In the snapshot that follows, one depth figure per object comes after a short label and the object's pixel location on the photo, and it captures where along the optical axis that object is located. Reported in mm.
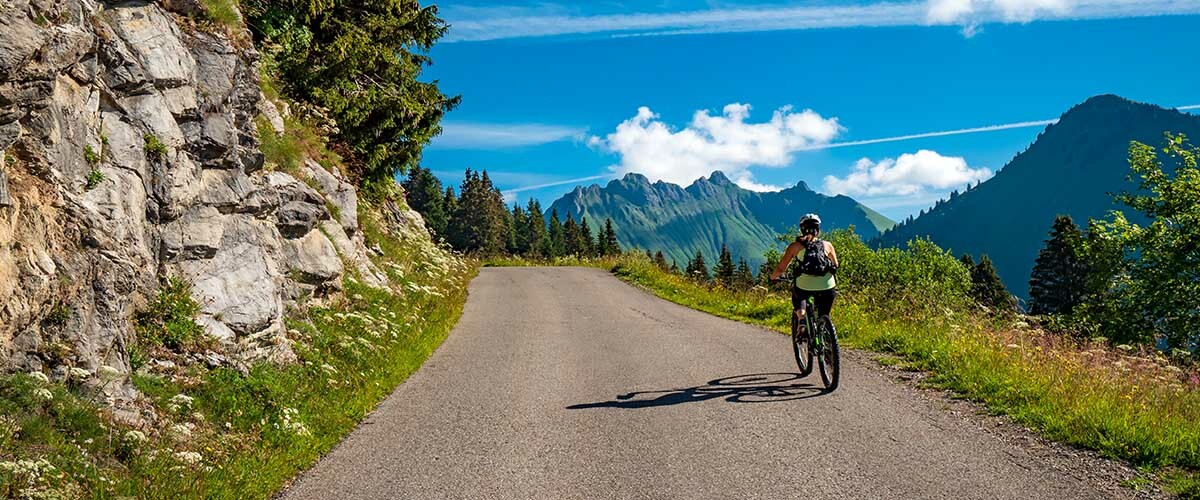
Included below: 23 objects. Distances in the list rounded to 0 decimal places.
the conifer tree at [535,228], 113062
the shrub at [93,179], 6135
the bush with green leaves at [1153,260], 18422
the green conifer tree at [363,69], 15742
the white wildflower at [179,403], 5812
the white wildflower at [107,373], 5488
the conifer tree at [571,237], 109875
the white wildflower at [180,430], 5391
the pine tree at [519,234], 111606
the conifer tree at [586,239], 104138
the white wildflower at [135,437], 5055
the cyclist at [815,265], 8070
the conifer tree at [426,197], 96688
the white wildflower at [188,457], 5129
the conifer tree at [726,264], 83688
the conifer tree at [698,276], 24422
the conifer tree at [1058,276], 46688
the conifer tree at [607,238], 91081
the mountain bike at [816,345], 7730
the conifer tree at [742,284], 20392
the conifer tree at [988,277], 53181
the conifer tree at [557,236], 117975
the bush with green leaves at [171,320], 6695
